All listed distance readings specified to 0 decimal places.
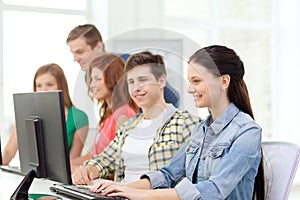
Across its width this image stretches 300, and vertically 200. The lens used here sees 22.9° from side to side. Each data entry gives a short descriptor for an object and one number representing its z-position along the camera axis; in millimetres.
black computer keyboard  2452
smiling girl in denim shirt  2499
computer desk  3033
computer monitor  2572
